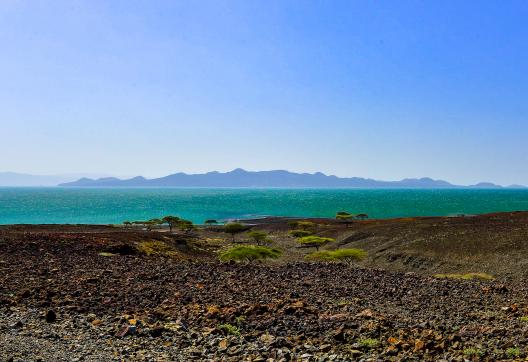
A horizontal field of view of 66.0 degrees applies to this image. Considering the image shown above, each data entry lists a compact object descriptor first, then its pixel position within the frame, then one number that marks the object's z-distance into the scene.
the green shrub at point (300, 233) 68.50
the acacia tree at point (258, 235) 62.31
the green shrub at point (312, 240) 51.42
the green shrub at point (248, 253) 36.59
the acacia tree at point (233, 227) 72.56
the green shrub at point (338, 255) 38.22
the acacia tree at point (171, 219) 77.34
